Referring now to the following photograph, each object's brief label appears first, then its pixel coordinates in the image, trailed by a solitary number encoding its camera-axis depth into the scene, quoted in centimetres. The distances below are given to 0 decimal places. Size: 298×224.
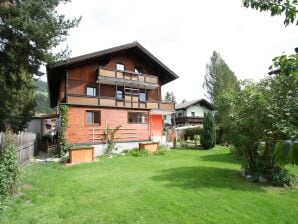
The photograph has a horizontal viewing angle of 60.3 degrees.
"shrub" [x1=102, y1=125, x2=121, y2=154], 1994
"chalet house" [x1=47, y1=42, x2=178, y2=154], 1971
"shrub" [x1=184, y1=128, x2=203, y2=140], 2892
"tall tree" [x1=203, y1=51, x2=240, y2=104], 4153
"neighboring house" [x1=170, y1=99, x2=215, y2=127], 4450
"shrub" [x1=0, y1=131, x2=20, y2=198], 744
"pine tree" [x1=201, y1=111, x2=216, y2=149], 2300
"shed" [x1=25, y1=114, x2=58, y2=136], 3110
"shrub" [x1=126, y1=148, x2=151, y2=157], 1833
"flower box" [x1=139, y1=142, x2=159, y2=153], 1928
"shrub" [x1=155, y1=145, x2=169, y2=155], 1894
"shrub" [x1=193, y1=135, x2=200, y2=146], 2553
